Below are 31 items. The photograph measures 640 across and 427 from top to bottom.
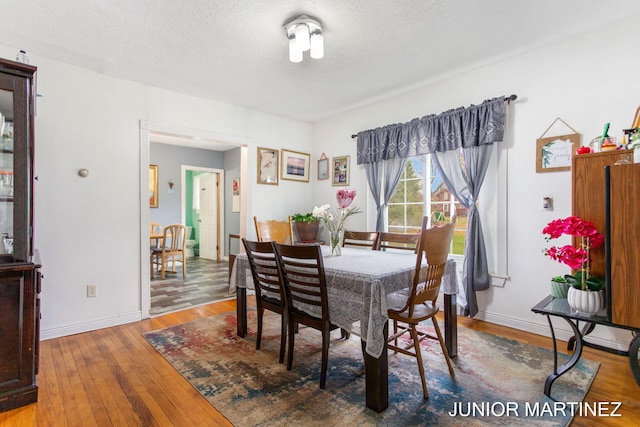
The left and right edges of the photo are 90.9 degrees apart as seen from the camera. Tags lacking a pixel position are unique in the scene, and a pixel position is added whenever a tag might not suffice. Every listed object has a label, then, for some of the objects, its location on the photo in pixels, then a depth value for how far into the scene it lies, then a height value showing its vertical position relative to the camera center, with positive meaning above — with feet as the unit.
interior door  22.58 -0.16
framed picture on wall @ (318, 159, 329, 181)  15.40 +2.23
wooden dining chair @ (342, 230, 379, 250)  9.96 -0.74
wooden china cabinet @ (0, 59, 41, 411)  5.85 -0.68
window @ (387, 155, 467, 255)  11.04 +0.43
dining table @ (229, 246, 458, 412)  5.57 -1.69
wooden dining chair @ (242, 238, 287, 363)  7.14 -1.67
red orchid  6.01 -0.45
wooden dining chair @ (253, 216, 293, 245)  10.99 -0.62
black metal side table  5.60 -2.25
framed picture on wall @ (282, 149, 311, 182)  15.16 +2.40
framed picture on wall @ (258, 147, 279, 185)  14.23 +2.22
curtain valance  9.57 +2.83
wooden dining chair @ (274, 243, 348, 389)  6.15 -1.63
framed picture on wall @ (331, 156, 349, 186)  14.47 +2.06
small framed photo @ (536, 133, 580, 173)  8.42 +1.71
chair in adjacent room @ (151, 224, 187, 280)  16.75 -1.91
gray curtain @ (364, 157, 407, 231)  12.48 +1.38
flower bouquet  8.30 -0.08
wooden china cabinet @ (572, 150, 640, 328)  5.33 -0.48
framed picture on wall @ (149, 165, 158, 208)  20.51 +1.88
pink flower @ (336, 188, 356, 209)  8.59 +0.46
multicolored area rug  5.52 -3.54
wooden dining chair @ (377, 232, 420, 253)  9.23 -0.75
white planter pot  5.75 -1.61
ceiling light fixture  7.27 +4.19
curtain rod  9.30 +3.44
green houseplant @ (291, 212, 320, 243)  13.88 -0.58
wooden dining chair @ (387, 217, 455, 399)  6.00 -1.54
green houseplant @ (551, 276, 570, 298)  7.09 -1.69
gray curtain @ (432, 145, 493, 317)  9.81 -0.44
